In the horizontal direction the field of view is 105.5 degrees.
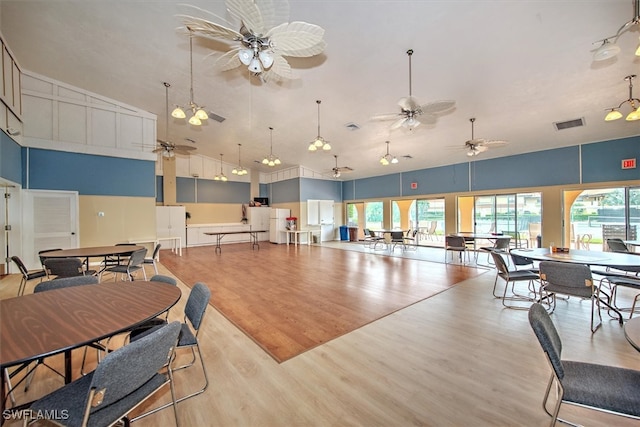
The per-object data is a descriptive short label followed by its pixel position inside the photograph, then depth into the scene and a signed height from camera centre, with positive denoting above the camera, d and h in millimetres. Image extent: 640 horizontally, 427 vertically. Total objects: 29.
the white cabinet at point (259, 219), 12508 -193
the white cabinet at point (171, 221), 9578 -207
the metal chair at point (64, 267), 3455 -714
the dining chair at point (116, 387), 1120 -855
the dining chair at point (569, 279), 2801 -808
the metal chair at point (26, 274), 3619 -897
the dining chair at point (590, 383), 1273 -984
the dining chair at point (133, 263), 4219 -849
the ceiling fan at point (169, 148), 6061 +1739
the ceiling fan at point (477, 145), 5485 +1586
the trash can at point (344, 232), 12487 -911
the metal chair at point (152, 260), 5066 -918
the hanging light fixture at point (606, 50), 2594 +1753
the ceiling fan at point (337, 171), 9055 +1639
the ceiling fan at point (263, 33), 2170 +1780
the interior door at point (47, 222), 5728 -122
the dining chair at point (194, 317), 1894 -848
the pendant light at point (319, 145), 5133 +1498
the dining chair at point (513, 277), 3608 -957
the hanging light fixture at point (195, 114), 3806 +1633
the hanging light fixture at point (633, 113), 3406 +1464
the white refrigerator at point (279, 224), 11703 -435
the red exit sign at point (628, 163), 6129 +1220
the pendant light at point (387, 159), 6671 +1514
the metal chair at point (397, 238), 8102 -811
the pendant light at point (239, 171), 9034 +1652
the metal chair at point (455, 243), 6281 -798
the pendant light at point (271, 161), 6834 +1559
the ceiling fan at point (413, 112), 3633 +1612
